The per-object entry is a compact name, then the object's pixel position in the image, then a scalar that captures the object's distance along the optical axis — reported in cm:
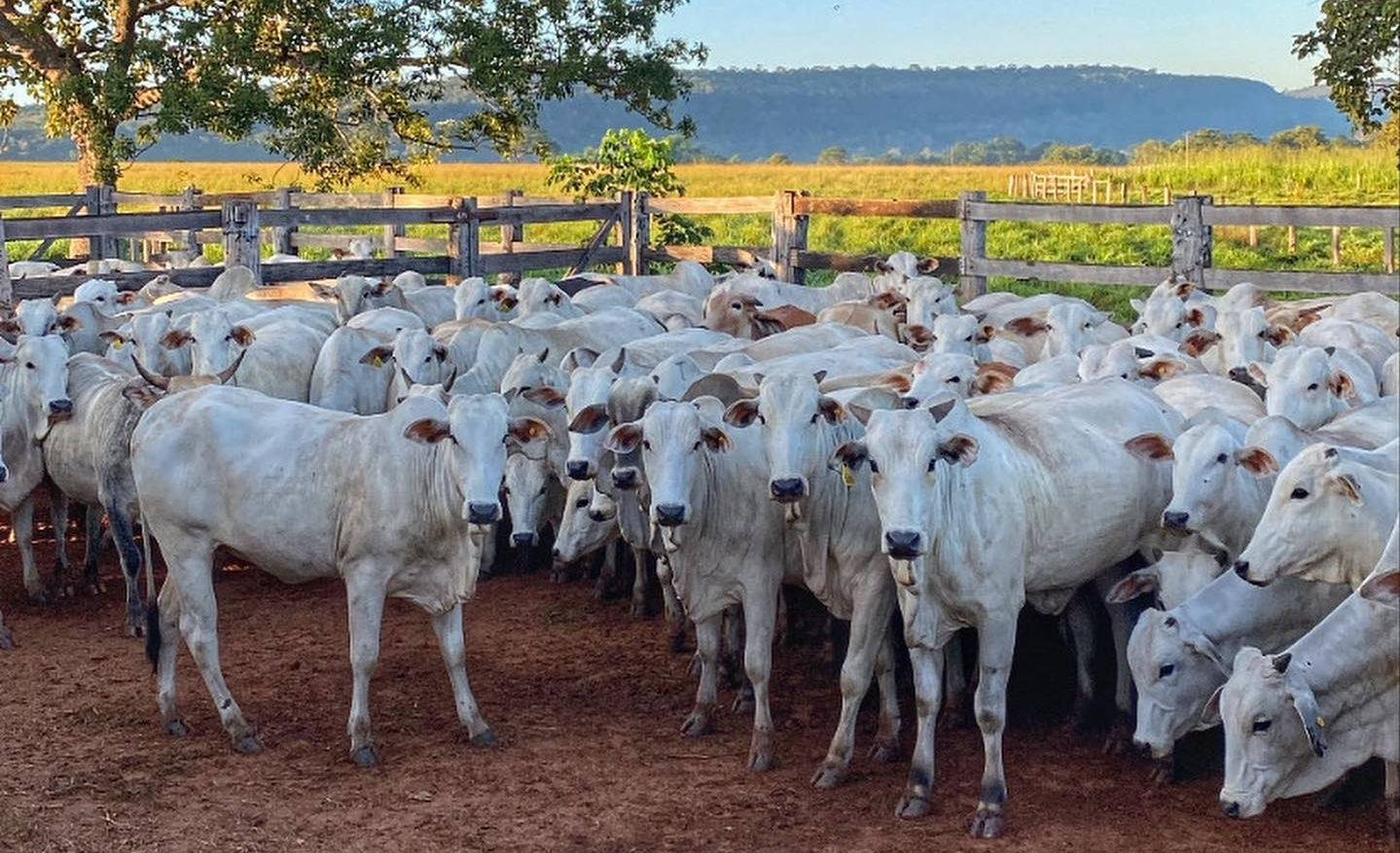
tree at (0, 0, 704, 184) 2203
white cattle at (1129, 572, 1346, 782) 700
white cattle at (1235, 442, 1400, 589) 643
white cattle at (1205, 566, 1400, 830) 607
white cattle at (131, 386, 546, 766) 777
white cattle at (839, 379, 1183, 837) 672
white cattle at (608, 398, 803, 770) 770
